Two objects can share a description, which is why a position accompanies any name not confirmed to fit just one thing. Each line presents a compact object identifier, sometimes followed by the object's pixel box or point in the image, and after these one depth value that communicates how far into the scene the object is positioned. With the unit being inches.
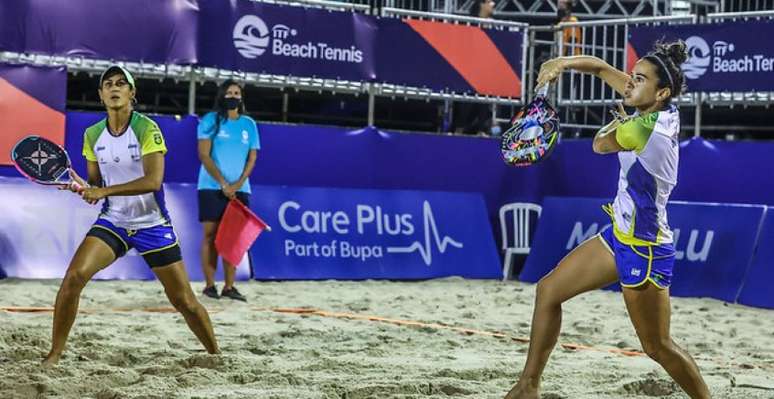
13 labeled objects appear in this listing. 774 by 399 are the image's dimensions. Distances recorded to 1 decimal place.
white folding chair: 564.4
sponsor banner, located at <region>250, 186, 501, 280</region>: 510.6
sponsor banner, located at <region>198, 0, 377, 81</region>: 501.0
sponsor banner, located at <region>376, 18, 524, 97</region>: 542.3
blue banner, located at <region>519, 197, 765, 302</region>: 483.2
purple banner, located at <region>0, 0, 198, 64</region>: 464.4
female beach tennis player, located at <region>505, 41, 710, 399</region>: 234.1
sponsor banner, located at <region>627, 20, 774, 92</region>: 516.7
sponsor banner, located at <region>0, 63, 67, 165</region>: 453.7
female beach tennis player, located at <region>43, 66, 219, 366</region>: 285.7
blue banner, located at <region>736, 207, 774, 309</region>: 469.1
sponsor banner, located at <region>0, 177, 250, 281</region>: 457.7
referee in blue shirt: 443.5
